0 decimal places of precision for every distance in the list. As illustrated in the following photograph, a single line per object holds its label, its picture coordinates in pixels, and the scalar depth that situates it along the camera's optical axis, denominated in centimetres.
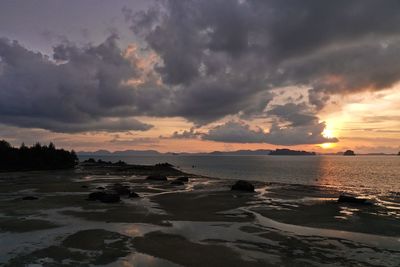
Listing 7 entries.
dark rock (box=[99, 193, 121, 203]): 4003
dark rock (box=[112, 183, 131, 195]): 4694
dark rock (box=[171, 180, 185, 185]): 6869
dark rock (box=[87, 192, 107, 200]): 4202
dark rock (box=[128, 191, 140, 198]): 4620
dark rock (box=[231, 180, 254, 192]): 5550
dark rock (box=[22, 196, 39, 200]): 4262
